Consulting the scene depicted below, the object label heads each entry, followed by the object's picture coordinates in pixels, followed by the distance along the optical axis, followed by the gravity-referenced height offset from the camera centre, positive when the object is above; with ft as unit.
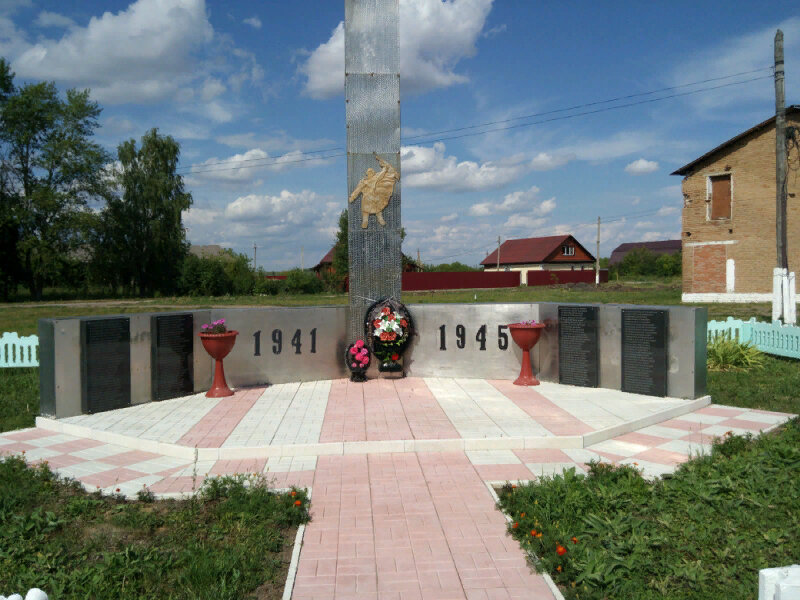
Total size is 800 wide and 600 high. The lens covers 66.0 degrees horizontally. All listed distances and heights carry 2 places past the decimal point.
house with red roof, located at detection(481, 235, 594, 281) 218.59 +11.82
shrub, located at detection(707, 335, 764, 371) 35.32 -4.09
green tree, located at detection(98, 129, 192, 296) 140.73 +16.39
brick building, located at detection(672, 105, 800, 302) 84.75 +9.63
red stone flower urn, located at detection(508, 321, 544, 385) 29.60 -2.47
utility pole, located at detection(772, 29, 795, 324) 48.88 +5.75
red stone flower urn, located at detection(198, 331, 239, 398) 27.81 -2.75
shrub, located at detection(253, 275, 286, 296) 142.00 +0.81
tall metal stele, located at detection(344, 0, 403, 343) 32.35 +8.46
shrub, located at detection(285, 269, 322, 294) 144.25 +1.71
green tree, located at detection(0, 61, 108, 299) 127.24 +25.57
